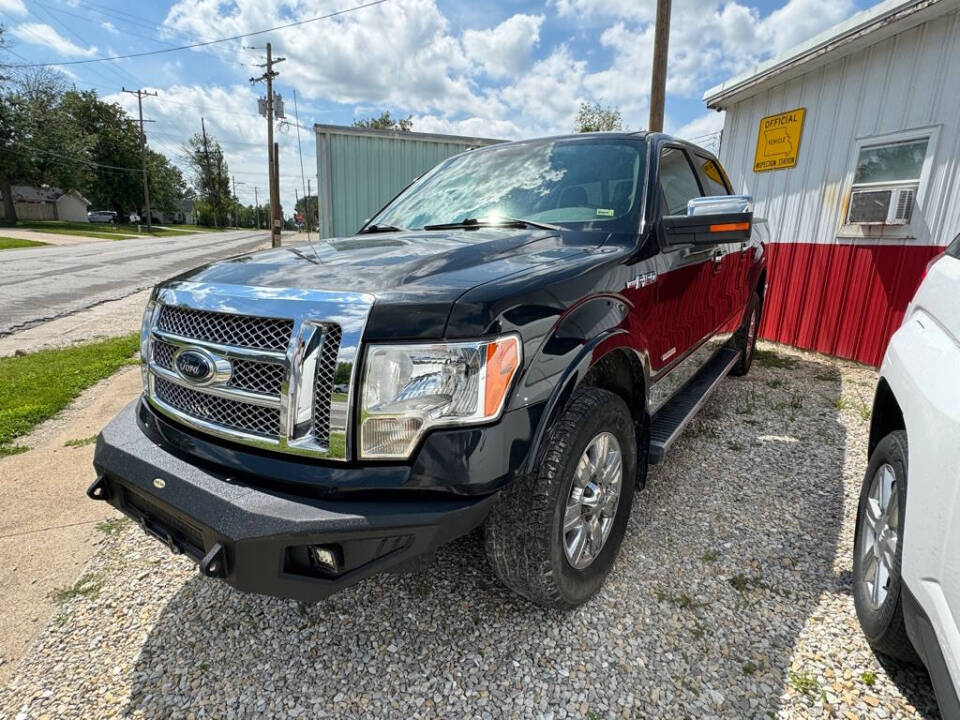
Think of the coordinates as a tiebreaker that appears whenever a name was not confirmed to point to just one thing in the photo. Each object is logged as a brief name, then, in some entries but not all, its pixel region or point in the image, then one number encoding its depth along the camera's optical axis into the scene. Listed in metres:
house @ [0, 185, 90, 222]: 55.41
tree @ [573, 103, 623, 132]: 29.69
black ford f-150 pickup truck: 1.46
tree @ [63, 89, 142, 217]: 55.38
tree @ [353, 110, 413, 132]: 39.28
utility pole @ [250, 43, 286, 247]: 15.69
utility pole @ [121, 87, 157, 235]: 49.93
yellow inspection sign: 6.24
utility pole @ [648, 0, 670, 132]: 7.80
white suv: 1.28
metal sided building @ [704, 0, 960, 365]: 4.88
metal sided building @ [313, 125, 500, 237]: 9.38
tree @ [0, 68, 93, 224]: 39.88
